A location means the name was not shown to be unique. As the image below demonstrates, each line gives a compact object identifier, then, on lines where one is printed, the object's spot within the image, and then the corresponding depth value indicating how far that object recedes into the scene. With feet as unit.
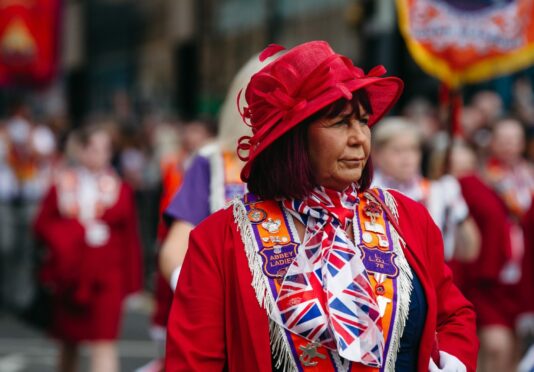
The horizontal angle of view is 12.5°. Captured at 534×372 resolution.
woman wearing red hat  21.43
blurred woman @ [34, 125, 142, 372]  54.98
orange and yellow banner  47.07
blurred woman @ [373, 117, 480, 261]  42.42
